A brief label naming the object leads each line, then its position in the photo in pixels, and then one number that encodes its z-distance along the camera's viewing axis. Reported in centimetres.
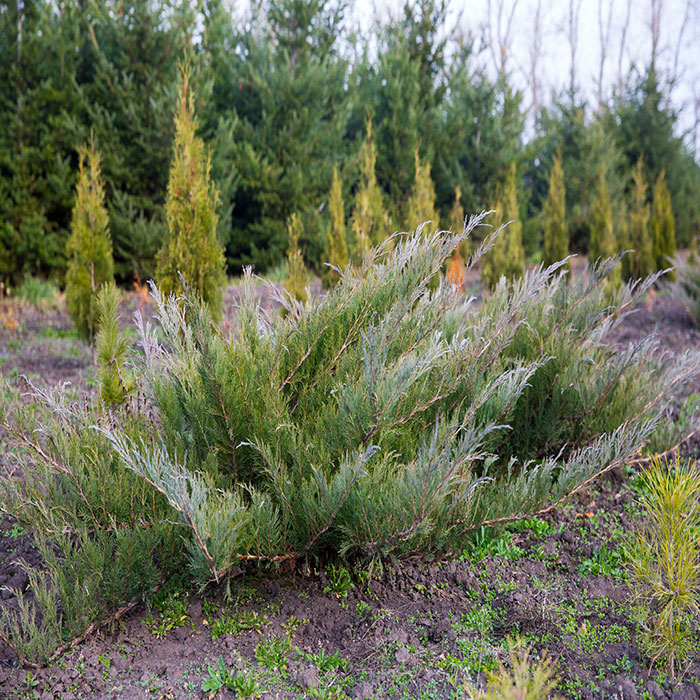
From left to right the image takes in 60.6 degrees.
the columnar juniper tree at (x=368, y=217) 721
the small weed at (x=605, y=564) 252
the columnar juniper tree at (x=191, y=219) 467
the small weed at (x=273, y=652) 194
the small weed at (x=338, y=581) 229
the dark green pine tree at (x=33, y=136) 834
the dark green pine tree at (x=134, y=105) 905
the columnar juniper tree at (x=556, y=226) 1028
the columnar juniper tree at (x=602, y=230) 1025
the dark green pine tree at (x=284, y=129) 1059
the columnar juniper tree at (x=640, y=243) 1092
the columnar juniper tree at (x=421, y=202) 795
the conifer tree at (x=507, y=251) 935
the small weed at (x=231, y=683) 181
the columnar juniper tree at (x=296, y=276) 614
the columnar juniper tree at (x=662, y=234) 1125
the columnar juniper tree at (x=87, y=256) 625
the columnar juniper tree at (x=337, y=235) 734
